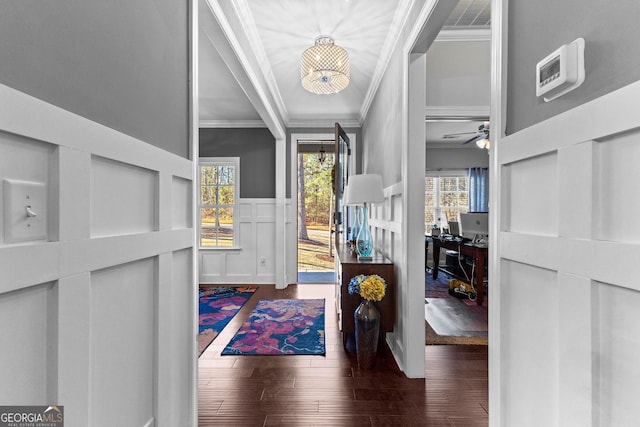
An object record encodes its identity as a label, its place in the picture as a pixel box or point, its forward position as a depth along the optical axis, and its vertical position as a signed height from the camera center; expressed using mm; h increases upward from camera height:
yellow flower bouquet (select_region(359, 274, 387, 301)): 2363 -548
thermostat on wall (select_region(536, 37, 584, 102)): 788 +362
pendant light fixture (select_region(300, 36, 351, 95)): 2645 +1213
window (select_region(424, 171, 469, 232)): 7355 +402
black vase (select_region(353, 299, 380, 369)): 2361 -881
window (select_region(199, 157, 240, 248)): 5348 +175
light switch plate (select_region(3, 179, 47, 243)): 592 +2
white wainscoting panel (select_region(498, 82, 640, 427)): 694 -135
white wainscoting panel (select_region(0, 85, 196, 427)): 618 -158
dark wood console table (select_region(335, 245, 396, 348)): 2629 -668
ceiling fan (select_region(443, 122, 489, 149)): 4812 +1274
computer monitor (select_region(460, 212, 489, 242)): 4793 -174
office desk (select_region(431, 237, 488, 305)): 4125 -557
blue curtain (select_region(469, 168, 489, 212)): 7020 +542
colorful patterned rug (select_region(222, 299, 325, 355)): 2676 -1111
